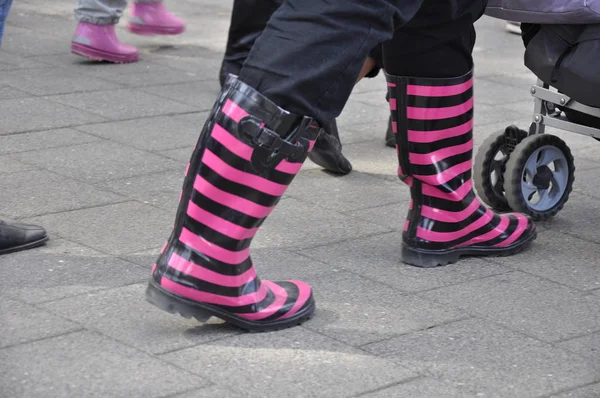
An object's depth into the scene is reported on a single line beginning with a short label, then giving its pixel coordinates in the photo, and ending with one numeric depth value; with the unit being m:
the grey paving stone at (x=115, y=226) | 6.16
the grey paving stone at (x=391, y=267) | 5.89
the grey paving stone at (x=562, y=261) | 6.06
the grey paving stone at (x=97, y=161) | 7.42
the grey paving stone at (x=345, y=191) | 7.23
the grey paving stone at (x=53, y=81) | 9.66
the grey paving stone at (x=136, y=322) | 4.90
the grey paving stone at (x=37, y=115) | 8.41
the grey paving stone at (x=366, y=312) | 5.15
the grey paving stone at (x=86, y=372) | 4.36
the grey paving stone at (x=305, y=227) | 6.41
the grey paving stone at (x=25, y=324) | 4.84
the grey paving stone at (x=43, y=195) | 6.66
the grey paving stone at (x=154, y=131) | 8.28
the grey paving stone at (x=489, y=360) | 4.67
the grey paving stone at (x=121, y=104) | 9.07
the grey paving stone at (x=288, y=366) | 4.51
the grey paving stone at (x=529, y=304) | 5.32
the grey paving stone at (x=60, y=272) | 5.40
